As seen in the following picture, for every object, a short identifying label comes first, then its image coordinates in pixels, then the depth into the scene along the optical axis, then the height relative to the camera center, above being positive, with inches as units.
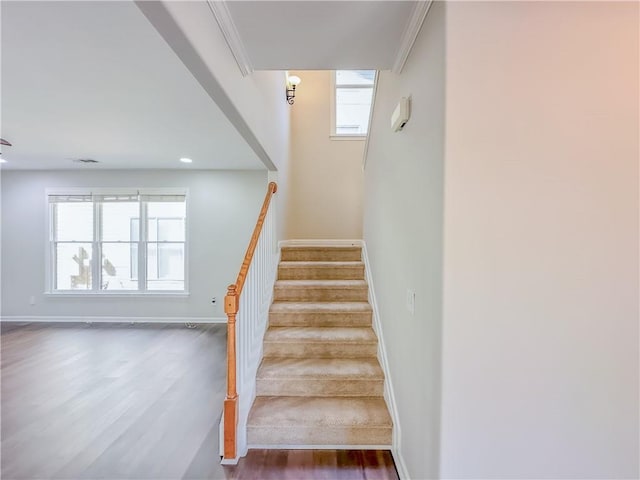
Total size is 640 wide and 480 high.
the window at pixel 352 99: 194.5 +90.1
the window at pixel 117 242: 194.2 -5.4
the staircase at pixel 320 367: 78.2 -40.2
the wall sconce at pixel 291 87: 159.8 +80.8
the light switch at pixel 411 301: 63.5 -13.8
